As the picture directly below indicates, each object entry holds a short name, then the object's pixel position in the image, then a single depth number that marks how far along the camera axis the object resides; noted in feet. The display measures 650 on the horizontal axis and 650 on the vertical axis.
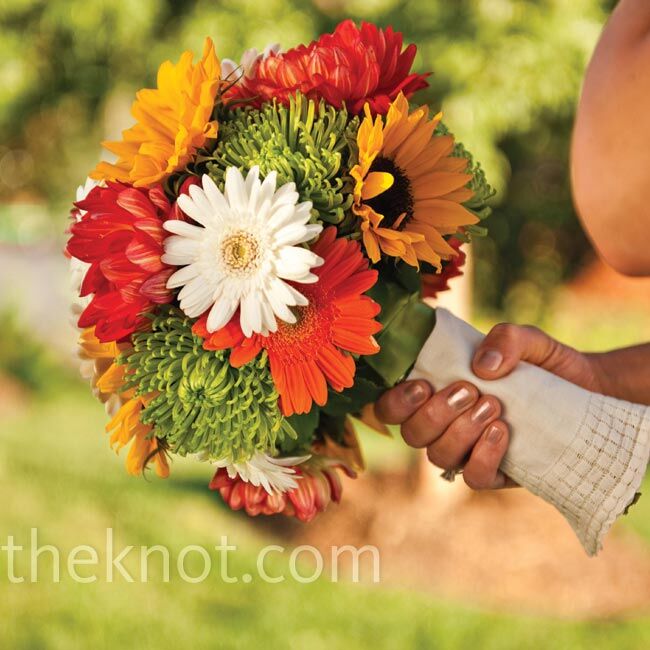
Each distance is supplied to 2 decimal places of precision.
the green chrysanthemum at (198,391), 4.82
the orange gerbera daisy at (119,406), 4.97
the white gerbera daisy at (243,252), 4.73
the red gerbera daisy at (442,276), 5.22
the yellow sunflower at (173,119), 4.83
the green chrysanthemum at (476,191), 5.06
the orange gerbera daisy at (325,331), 4.81
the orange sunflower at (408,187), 4.82
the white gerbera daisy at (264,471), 4.95
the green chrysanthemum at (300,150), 4.80
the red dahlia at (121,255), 4.79
